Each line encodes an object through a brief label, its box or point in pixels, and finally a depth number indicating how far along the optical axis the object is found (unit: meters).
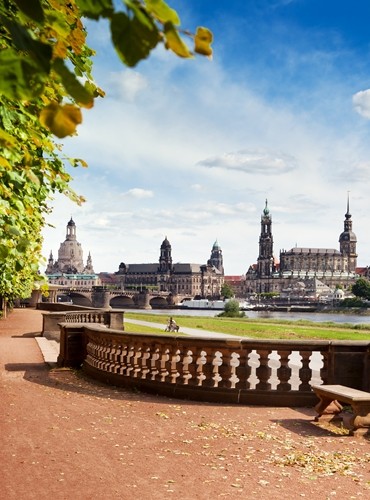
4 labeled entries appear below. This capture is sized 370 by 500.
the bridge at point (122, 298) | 152.50
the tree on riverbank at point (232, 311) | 96.19
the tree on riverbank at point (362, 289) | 192.00
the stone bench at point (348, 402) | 8.97
